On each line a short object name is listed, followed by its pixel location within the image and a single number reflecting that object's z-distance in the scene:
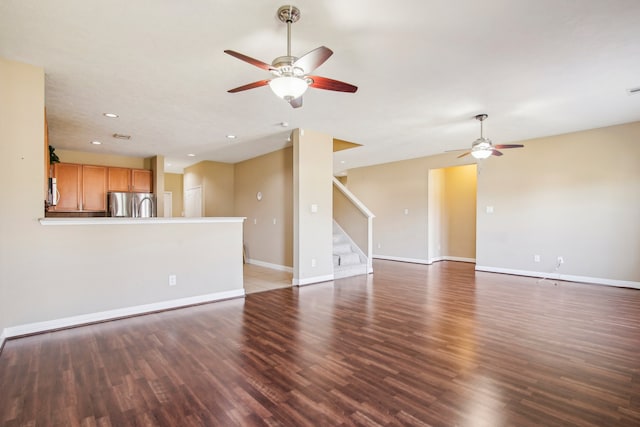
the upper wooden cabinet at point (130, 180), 7.07
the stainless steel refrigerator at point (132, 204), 6.81
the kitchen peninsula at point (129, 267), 3.31
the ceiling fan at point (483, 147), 4.71
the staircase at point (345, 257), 6.17
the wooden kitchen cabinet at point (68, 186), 6.35
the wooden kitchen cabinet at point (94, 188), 6.68
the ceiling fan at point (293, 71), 2.16
